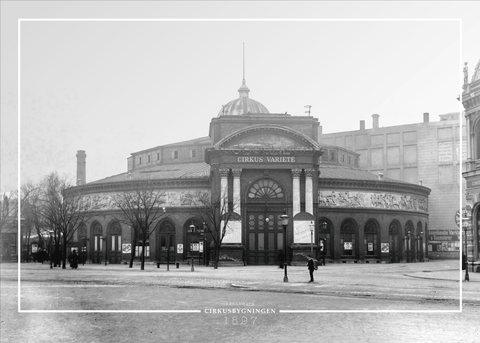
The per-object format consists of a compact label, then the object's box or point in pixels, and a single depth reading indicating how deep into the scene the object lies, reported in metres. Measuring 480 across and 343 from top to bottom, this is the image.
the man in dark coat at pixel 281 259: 54.16
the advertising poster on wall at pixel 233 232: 63.69
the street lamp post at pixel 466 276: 33.84
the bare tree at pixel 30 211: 62.52
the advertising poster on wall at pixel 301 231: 64.19
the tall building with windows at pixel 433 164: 80.06
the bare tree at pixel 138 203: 63.56
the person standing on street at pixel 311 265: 35.47
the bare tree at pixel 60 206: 62.14
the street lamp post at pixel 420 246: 79.61
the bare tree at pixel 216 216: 60.91
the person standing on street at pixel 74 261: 55.09
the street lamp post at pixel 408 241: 77.38
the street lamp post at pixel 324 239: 69.81
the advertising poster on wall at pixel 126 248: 72.19
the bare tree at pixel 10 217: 66.06
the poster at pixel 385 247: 74.50
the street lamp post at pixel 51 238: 69.05
